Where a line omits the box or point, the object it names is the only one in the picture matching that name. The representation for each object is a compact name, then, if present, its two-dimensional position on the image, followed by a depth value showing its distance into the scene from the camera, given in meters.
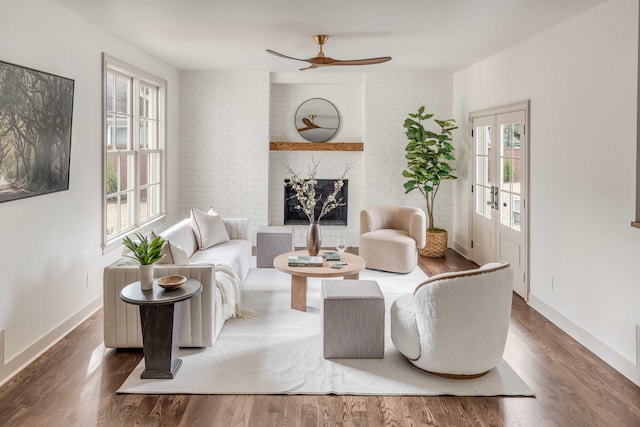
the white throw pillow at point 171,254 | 3.54
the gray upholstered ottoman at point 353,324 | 3.20
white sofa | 3.27
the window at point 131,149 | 4.77
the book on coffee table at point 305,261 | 4.34
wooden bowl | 2.98
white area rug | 2.85
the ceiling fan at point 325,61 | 4.54
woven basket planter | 6.60
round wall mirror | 7.33
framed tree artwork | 2.94
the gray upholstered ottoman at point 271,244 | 5.59
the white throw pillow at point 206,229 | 5.05
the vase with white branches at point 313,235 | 4.72
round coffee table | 4.14
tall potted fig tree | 6.56
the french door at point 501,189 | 4.77
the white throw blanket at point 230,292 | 3.77
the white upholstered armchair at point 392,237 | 5.55
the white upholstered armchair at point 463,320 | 2.86
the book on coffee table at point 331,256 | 4.59
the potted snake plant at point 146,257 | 2.96
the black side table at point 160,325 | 2.87
